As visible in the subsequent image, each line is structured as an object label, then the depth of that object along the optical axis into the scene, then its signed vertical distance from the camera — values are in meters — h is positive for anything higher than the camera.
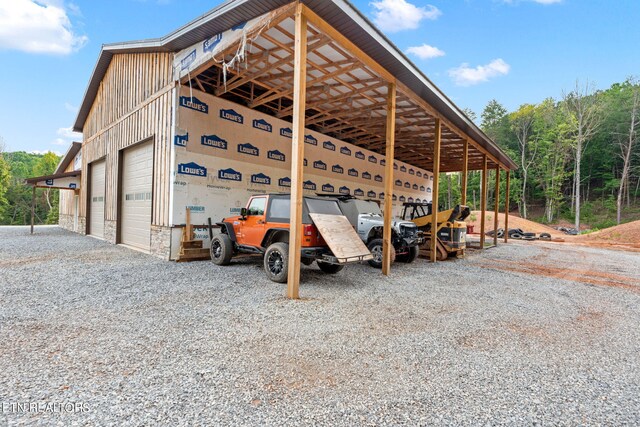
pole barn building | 6.12 +3.41
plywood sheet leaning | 5.74 -0.54
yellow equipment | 9.88 -0.43
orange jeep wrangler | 5.90 -0.59
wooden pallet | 8.26 -1.18
